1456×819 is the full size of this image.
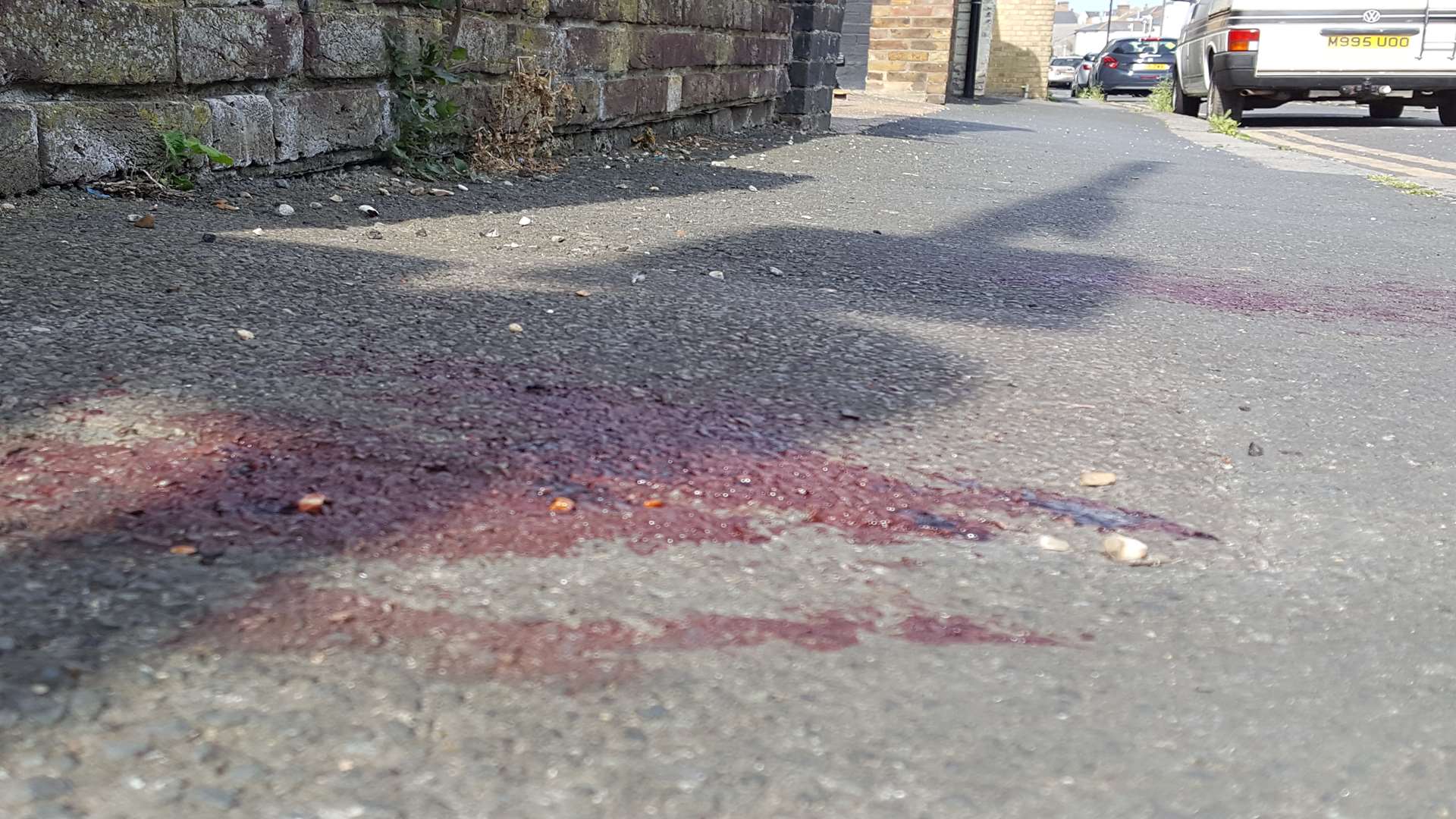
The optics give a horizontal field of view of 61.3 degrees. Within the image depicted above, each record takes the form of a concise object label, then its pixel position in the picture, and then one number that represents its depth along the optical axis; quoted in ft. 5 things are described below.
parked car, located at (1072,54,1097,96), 105.70
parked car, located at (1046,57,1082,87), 130.41
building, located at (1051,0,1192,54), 262.73
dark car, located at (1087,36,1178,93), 94.94
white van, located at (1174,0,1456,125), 39.96
